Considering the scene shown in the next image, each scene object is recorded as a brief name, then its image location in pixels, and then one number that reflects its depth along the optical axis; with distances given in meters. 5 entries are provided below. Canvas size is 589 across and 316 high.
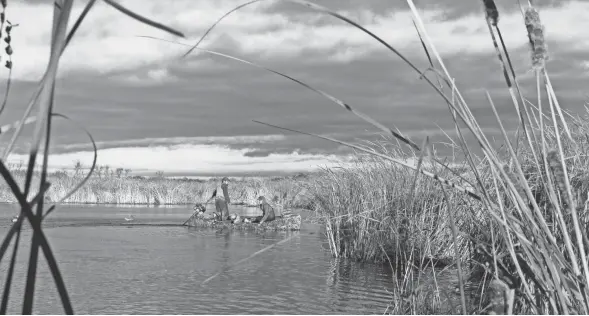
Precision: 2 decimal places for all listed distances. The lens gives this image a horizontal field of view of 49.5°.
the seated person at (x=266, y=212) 20.31
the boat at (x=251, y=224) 19.84
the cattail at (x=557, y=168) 1.65
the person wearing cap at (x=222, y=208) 22.11
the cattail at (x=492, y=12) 1.59
